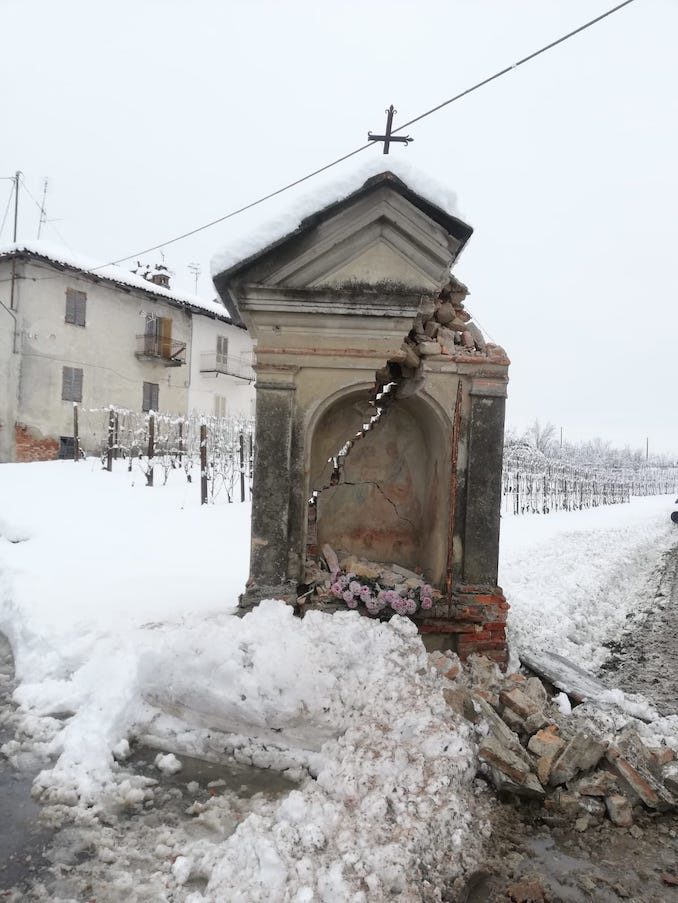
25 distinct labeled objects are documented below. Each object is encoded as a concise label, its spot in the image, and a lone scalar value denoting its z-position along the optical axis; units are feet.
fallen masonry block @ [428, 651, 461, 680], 16.26
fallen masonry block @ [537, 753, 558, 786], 12.55
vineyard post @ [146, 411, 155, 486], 54.85
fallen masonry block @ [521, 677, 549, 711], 15.60
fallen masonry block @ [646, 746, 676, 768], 13.09
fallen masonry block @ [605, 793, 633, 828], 11.82
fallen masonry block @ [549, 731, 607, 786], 12.57
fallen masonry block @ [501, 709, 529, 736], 13.83
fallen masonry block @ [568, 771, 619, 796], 12.34
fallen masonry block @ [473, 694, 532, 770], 12.92
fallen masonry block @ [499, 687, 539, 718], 14.34
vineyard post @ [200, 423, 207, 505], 49.78
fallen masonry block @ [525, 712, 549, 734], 13.75
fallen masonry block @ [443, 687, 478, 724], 14.07
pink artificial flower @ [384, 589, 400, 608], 18.04
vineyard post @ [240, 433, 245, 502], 53.27
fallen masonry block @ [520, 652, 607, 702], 17.07
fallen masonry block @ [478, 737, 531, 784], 12.29
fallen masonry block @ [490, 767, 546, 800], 12.10
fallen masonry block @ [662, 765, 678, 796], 12.55
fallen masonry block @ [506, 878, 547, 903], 9.70
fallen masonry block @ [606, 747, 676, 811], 12.14
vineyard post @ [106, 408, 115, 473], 59.82
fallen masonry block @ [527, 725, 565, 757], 12.96
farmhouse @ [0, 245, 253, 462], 78.54
